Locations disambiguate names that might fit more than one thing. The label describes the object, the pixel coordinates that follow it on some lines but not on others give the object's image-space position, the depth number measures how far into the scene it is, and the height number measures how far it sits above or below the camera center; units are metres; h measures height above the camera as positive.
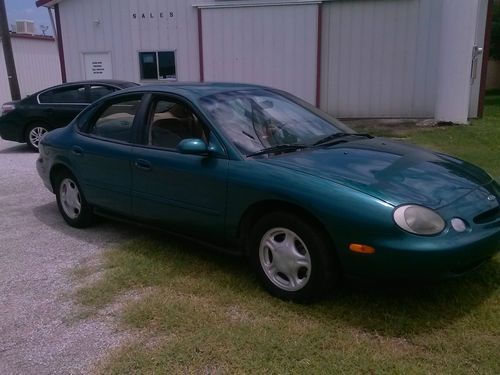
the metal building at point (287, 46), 14.42 +0.04
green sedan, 3.12 -0.93
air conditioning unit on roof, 26.31 +1.15
